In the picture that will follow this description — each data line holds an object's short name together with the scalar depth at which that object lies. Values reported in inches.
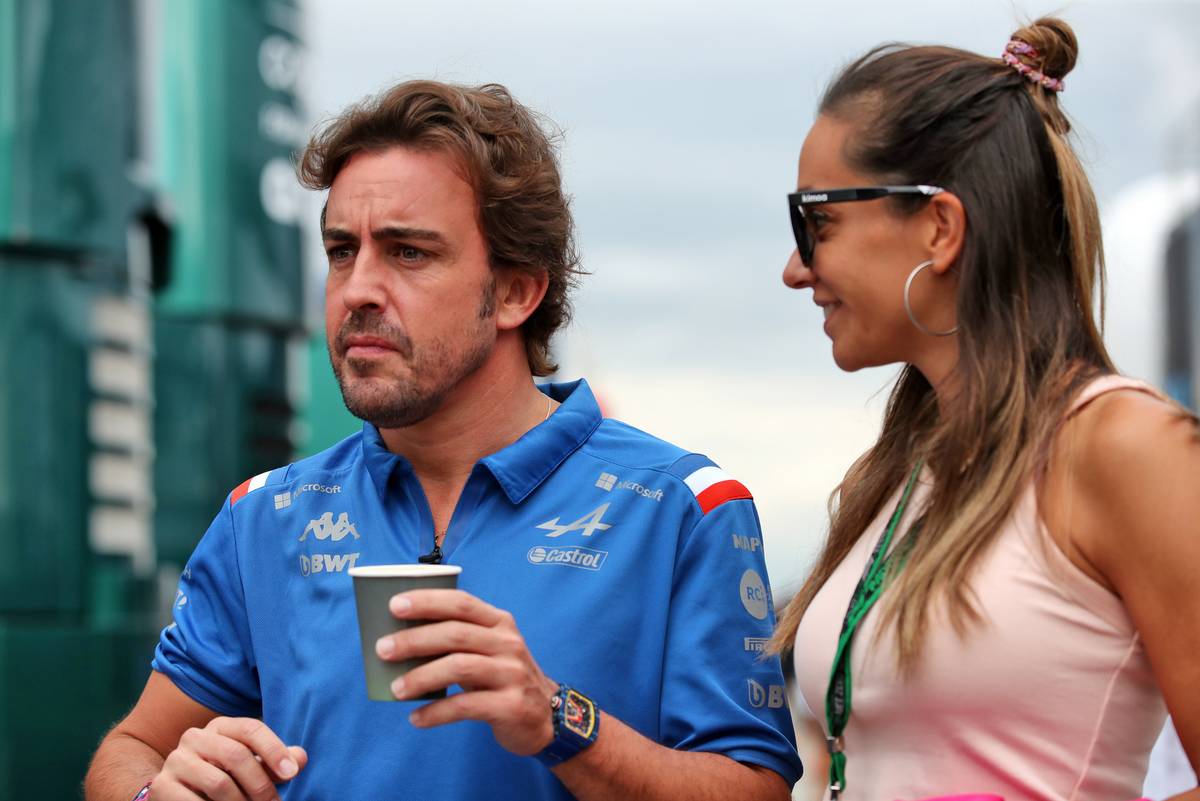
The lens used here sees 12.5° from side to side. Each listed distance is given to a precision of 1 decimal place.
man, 155.6
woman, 146.9
